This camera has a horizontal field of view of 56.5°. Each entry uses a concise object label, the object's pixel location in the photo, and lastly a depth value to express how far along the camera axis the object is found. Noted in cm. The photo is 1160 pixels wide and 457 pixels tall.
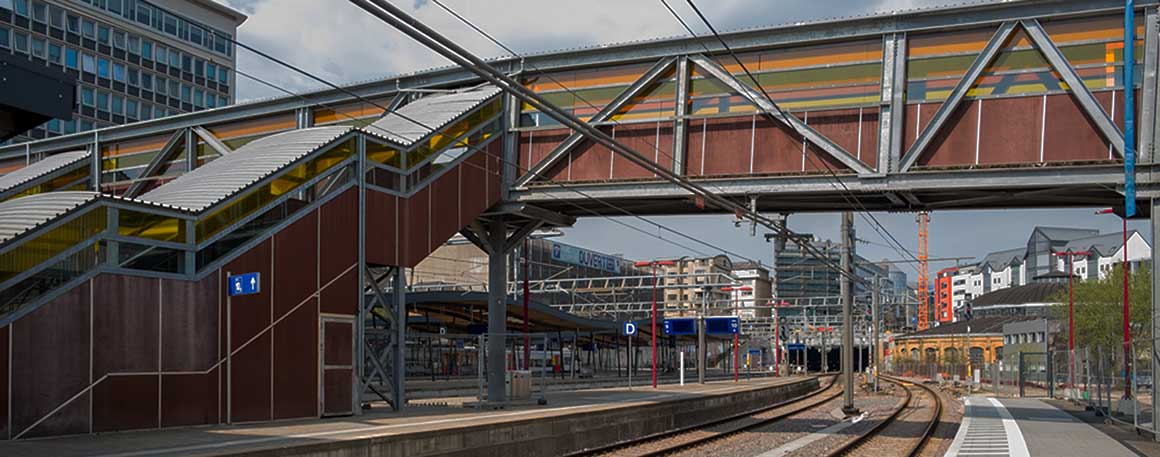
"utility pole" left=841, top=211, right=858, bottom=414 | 3522
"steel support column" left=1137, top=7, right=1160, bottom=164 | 2358
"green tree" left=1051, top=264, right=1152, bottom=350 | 6259
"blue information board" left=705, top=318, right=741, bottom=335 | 5775
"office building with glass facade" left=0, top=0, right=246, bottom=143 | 7519
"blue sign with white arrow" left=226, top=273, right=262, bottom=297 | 1985
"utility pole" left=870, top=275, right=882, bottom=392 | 5841
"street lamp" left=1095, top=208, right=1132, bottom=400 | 2967
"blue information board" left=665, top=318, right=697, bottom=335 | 6103
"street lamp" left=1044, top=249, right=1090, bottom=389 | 4328
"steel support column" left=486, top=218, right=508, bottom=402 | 3134
